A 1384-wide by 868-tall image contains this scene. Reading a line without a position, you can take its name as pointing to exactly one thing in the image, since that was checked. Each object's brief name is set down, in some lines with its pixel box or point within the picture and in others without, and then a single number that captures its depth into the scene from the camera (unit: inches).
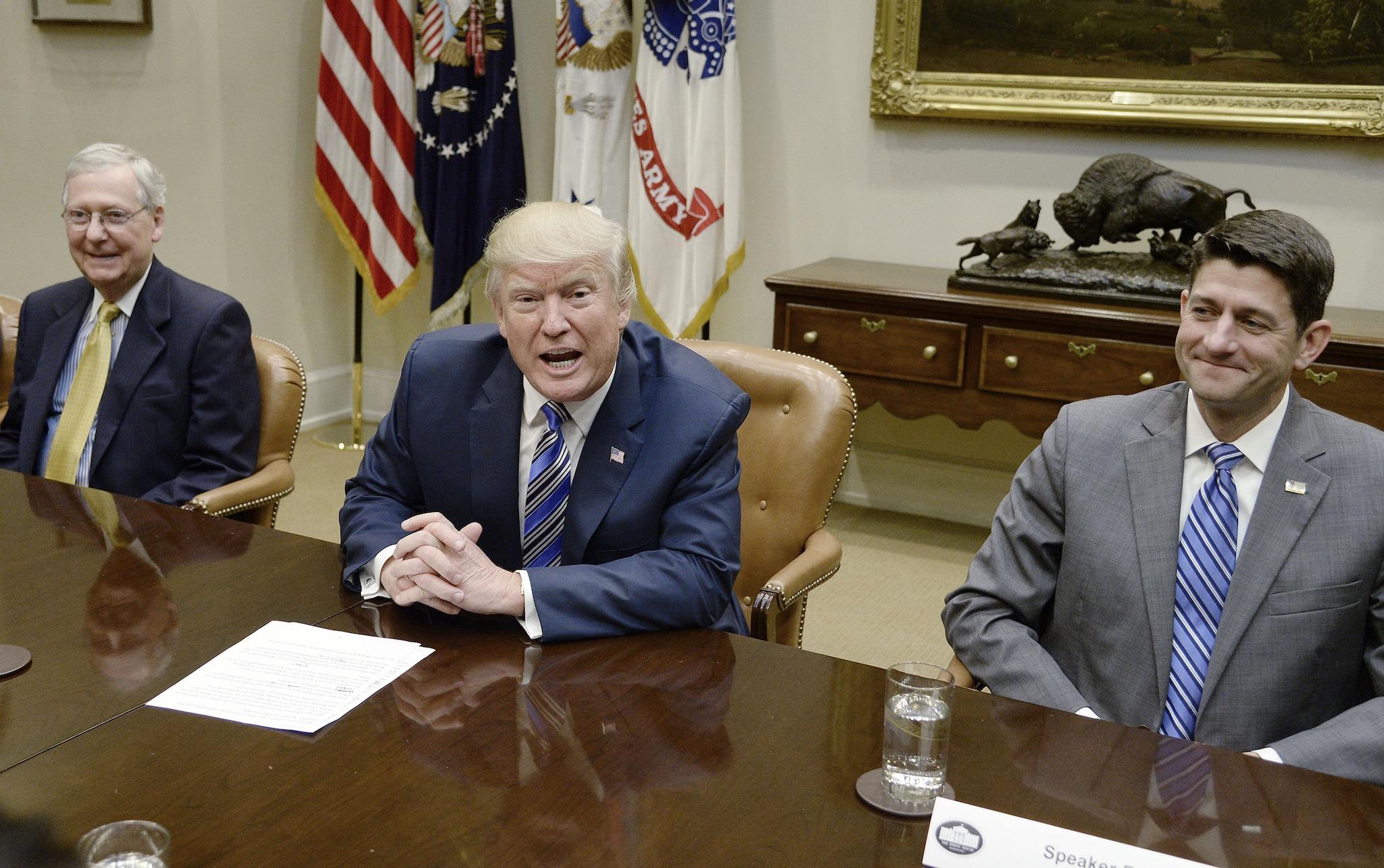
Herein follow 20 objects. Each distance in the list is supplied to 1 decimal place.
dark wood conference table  48.6
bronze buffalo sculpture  145.6
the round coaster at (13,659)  61.9
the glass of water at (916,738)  51.8
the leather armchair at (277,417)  107.4
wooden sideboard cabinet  140.9
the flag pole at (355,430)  215.3
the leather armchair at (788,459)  95.5
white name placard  47.8
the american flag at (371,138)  199.2
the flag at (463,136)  194.7
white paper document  58.4
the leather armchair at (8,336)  128.1
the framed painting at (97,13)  188.2
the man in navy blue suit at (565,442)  75.2
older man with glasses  106.5
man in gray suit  68.8
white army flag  174.6
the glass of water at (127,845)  43.6
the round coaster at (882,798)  51.3
